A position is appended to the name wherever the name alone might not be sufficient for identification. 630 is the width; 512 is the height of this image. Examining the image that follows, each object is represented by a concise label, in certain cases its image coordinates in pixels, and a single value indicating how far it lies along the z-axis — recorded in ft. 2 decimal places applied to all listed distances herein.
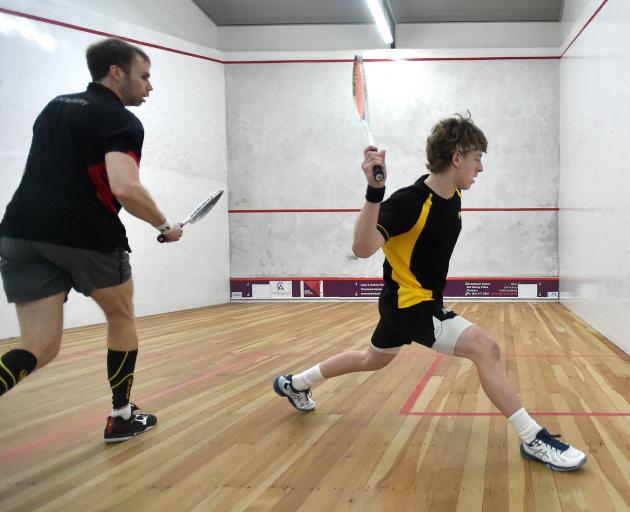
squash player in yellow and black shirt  5.47
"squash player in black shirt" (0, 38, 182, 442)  5.35
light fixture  18.56
